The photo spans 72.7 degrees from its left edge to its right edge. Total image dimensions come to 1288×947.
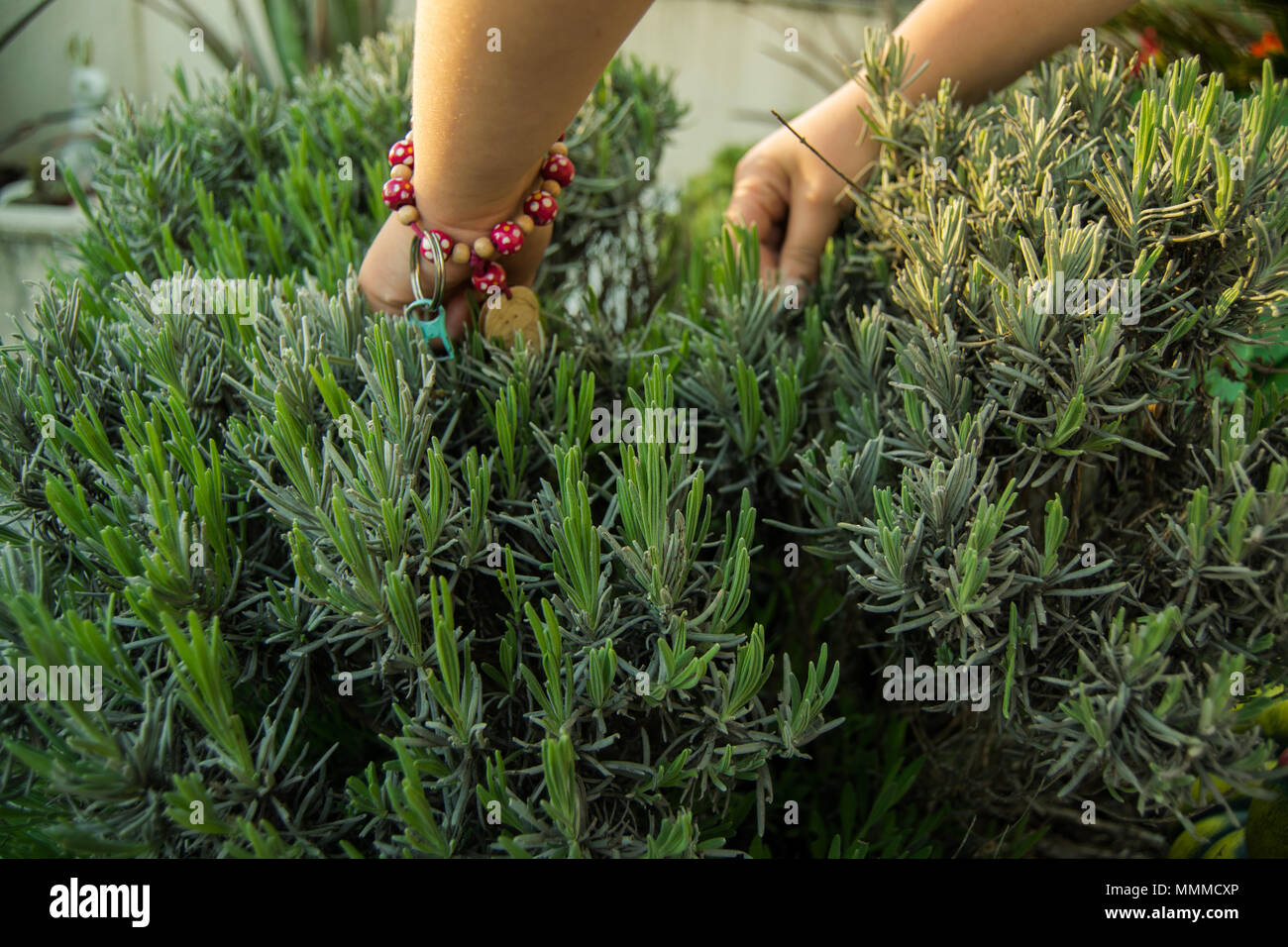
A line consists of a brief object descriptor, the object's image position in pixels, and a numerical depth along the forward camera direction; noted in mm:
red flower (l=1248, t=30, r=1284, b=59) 1534
